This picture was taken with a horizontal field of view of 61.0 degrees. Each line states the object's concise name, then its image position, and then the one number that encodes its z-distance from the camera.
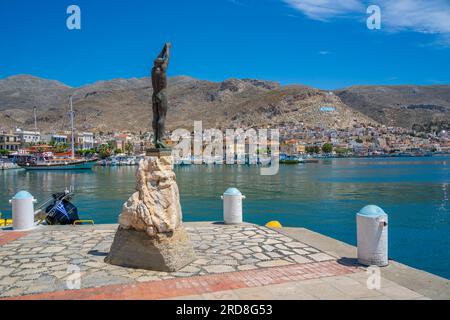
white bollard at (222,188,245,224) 10.09
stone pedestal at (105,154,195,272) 6.41
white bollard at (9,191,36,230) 9.61
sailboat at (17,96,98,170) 78.06
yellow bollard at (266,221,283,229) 10.58
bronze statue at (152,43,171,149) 7.39
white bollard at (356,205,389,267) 6.23
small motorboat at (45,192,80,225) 13.27
